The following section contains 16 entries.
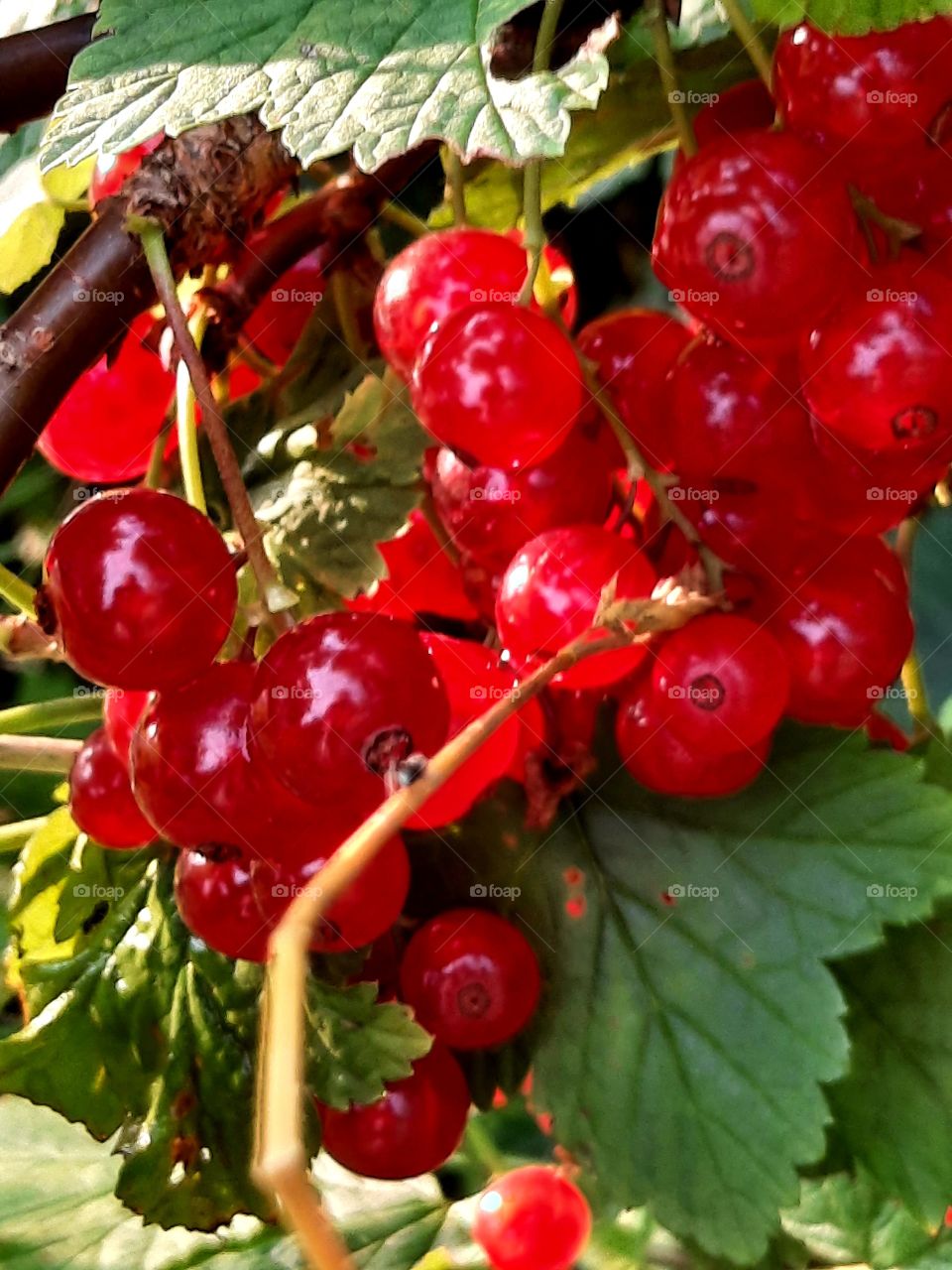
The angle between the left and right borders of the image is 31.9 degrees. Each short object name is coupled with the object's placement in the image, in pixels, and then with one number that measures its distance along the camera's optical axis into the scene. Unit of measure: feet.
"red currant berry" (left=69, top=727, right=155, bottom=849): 0.29
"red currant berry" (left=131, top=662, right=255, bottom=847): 0.26
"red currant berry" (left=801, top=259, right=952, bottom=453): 0.25
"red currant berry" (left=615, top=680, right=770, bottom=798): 0.27
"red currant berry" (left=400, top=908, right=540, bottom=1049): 0.29
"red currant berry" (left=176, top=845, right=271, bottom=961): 0.28
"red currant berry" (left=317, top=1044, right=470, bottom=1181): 0.31
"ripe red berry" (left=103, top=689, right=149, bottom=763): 0.28
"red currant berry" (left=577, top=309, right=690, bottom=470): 0.29
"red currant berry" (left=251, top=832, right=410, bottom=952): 0.26
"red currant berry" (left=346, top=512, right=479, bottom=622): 0.31
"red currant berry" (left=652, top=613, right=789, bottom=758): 0.26
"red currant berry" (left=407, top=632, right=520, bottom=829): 0.27
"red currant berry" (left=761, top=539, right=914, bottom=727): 0.28
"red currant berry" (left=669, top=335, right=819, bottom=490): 0.27
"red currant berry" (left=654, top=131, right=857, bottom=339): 0.25
